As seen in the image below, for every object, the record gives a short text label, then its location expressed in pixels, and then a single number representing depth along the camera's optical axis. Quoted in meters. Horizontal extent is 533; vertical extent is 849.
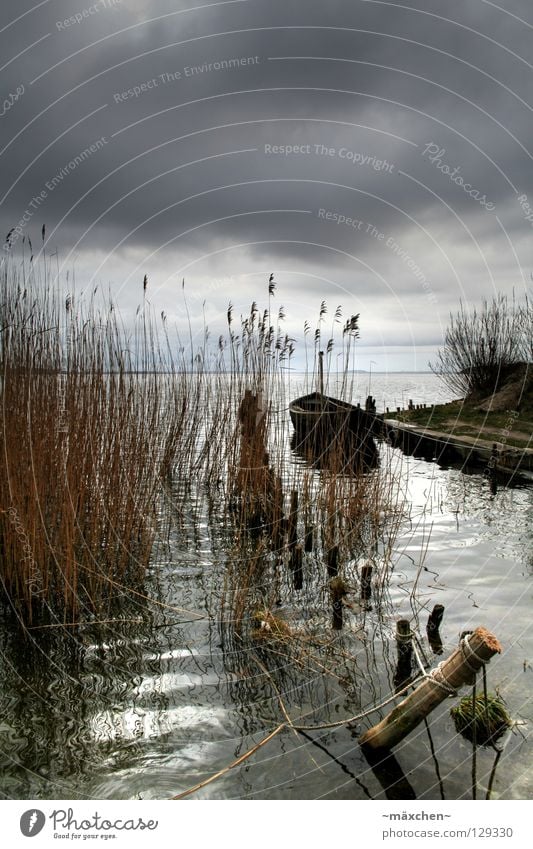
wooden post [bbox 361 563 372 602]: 3.64
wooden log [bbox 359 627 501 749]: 1.76
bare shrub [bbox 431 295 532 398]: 14.70
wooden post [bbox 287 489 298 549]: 4.63
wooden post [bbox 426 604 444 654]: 3.08
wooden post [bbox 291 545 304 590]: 4.07
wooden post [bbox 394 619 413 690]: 2.62
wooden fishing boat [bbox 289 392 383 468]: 9.99
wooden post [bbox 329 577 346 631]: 3.32
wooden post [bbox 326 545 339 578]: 4.27
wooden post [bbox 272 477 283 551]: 4.58
